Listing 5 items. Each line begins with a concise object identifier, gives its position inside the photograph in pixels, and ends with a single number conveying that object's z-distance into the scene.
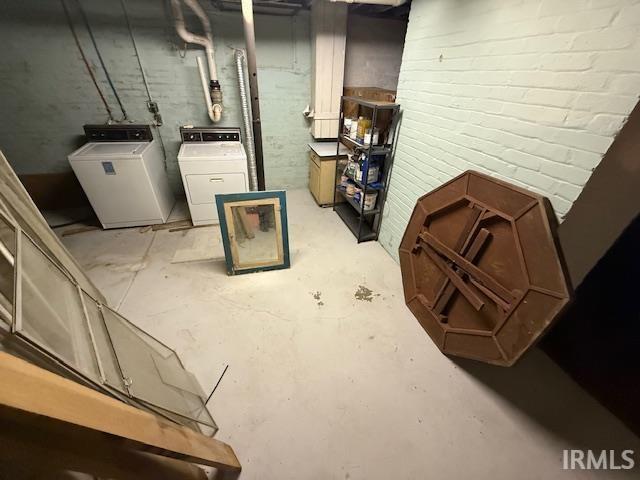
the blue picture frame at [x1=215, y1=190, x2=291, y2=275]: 2.08
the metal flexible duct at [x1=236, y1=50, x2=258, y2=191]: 2.86
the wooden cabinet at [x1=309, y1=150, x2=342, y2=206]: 3.27
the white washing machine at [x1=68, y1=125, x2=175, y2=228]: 2.52
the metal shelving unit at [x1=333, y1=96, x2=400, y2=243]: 2.32
